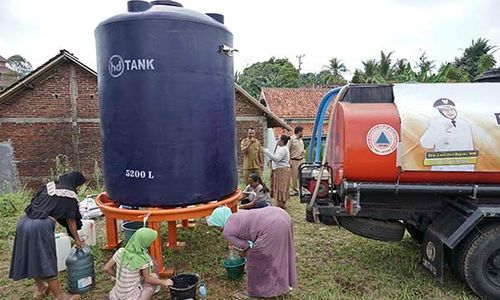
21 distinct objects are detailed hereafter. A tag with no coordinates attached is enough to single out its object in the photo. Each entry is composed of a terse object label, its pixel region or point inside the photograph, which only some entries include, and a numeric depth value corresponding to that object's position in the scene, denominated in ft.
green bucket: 13.98
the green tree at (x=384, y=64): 103.60
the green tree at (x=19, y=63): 207.33
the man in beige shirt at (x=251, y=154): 24.12
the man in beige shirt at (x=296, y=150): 26.85
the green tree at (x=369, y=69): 109.05
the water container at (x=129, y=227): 16.20
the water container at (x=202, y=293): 12.66
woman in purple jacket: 11.91
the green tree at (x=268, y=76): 122.11
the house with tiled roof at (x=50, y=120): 36.96
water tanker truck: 12.20
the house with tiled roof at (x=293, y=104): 92.73
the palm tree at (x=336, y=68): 133.90
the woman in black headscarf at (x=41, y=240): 11.82
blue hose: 14.73
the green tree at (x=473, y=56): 94.07
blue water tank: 12.56
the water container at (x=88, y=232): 16.88
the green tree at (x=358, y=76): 106.52
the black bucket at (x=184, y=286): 11.69
